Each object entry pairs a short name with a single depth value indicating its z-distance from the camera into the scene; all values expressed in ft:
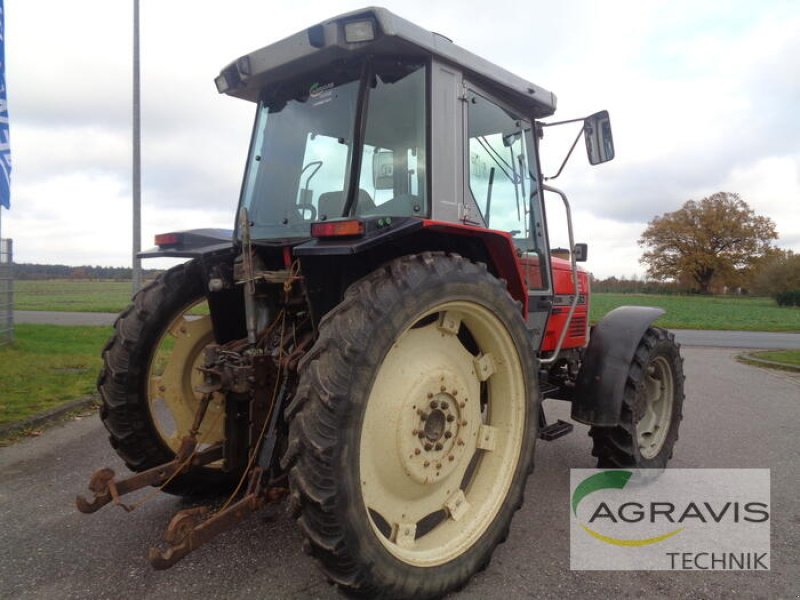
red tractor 7.02
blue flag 22.23
